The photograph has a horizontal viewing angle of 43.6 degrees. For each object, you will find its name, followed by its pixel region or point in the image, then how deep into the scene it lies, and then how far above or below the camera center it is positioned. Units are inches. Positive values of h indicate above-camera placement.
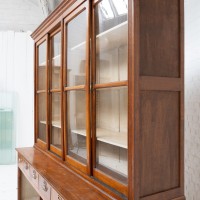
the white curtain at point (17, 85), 181.6 +8.7
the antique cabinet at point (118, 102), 47.9 -1.4
